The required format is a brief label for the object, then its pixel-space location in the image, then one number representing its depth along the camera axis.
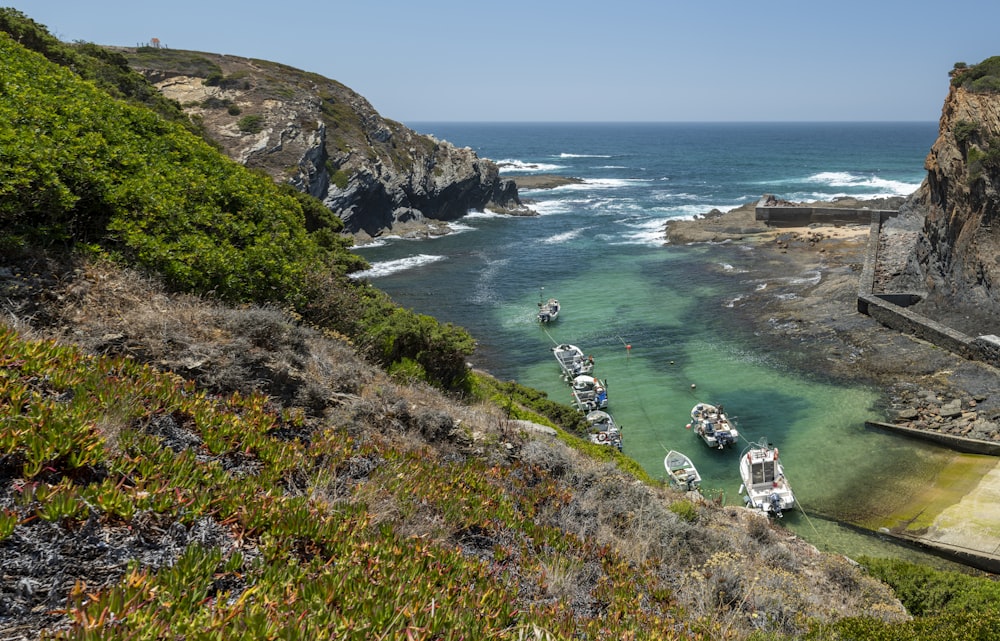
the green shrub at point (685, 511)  11.07
